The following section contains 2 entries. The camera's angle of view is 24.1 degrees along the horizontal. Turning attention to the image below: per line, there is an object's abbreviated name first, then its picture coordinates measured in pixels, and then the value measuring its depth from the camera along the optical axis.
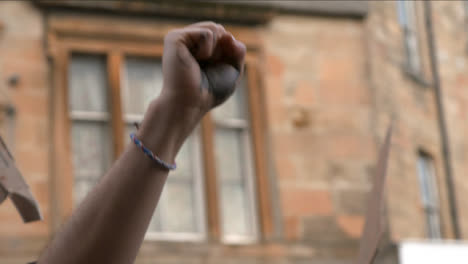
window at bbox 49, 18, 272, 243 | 9.18
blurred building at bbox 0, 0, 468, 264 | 9.07
